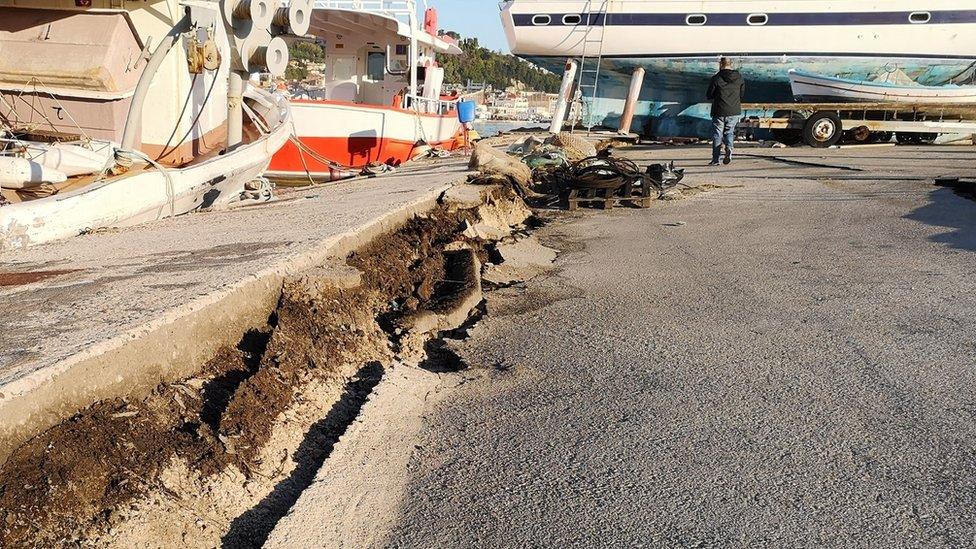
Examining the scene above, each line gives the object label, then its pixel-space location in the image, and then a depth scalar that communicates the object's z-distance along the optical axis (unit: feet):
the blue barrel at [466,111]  64.95
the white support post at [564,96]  66.03
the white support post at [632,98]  67.82
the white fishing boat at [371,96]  52.75
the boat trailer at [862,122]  54.90
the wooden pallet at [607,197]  30.73
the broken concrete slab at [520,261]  19.26
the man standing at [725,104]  42.37
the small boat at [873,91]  56.54
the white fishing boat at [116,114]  21.61
